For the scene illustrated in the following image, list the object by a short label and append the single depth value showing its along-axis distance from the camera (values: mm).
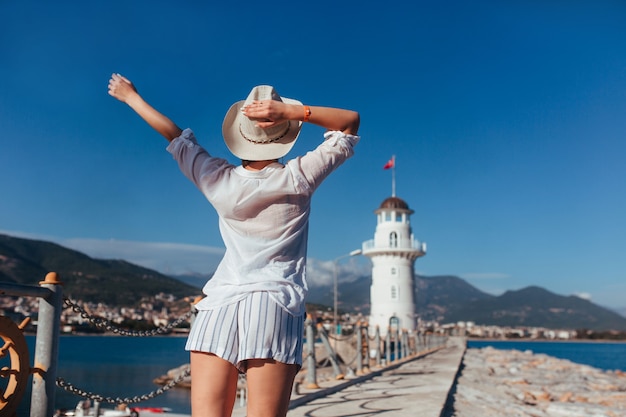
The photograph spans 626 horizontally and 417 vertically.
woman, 1767
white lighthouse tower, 39000
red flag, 44375
